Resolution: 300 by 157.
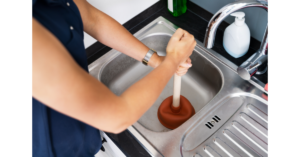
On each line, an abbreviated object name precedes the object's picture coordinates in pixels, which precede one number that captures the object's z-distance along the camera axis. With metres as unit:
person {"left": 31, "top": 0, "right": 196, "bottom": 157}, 0.43
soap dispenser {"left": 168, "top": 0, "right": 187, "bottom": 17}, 1.13
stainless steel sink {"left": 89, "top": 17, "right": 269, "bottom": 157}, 0.80
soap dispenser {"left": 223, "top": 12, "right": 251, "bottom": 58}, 0.88
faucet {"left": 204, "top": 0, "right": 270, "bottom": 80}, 0.71
